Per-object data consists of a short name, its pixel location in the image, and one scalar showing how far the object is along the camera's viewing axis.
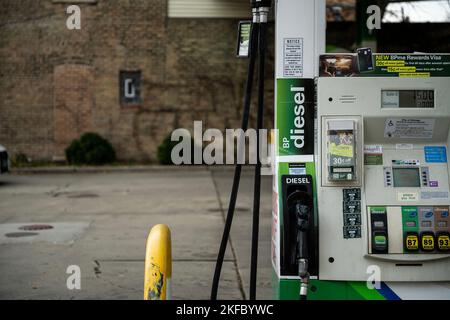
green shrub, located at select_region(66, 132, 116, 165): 19.91
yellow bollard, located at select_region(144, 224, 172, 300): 3.76
